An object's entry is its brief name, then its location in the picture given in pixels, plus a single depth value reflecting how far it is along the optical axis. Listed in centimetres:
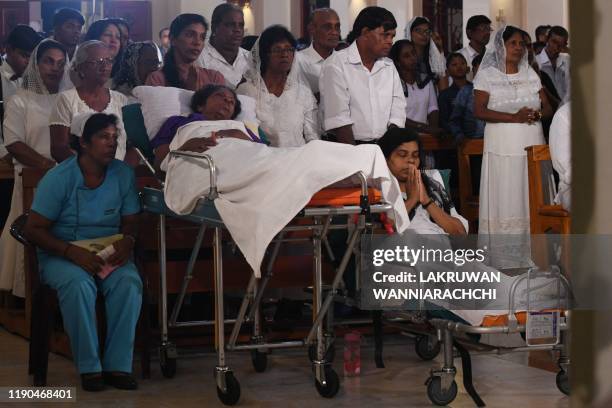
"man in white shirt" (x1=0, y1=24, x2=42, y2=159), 963
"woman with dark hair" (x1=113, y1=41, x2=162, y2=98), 850
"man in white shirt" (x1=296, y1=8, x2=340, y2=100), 911
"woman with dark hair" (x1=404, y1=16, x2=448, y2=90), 1087
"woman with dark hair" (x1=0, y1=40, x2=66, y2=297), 815
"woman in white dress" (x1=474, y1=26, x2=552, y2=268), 961
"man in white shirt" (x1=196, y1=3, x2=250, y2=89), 840
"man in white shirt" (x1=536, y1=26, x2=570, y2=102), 1254
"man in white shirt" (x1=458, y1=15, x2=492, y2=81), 1201
